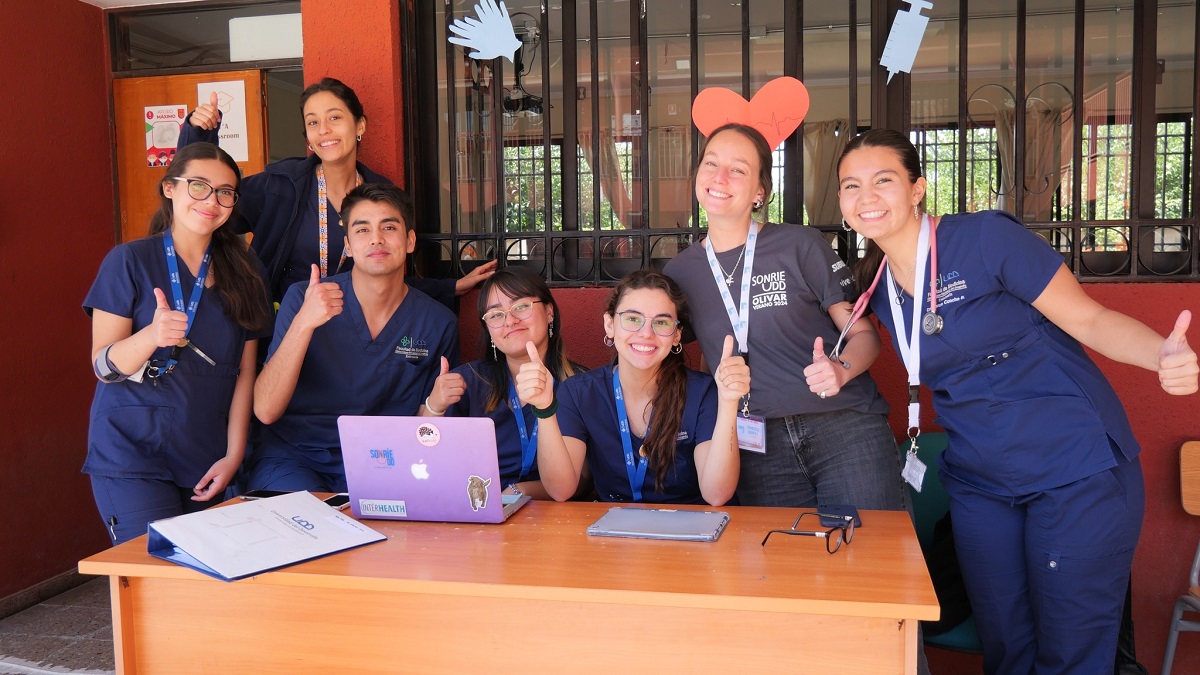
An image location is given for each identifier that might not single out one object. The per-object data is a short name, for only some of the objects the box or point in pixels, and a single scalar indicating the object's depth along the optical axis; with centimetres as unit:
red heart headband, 291
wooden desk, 146
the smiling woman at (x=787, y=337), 223
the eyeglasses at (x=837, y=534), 170
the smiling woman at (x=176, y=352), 240
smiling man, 266
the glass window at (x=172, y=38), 416
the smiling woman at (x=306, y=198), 289
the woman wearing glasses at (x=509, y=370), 250
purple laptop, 182
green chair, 262
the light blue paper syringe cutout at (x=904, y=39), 290
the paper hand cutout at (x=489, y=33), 322
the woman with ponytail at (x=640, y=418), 219
